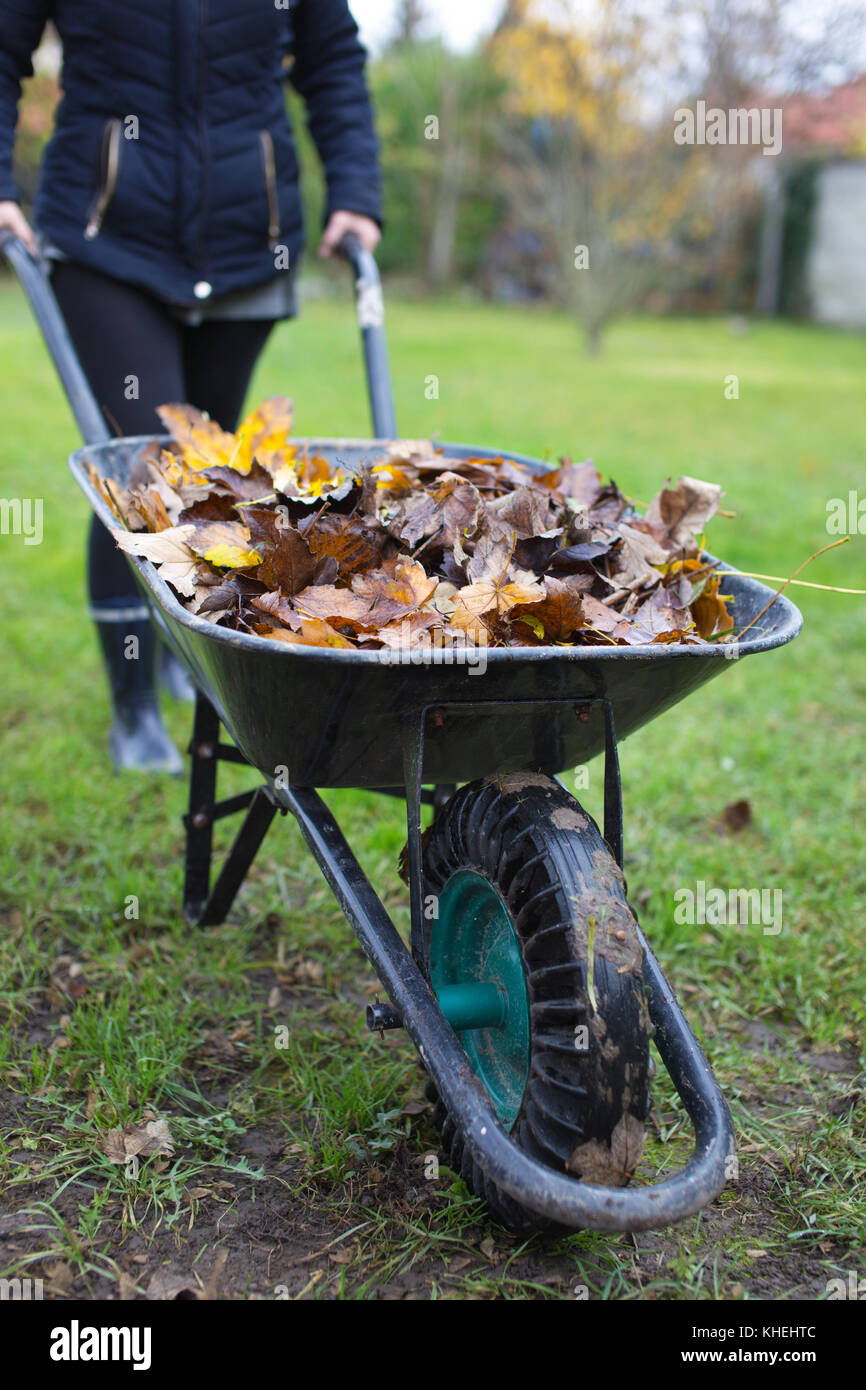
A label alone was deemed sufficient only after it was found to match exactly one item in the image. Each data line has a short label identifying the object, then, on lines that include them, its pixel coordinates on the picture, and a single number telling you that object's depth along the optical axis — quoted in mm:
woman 2471
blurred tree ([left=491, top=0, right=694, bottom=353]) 12508
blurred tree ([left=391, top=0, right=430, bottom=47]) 25625
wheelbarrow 1306
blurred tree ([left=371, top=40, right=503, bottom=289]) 22156
